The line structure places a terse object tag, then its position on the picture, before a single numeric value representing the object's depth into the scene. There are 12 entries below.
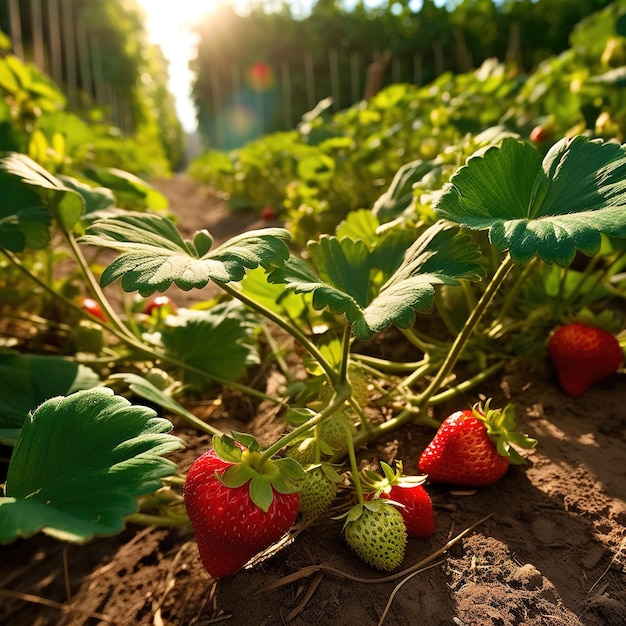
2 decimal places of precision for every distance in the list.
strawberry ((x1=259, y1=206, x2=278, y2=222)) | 0.95
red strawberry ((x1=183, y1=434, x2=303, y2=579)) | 0.17
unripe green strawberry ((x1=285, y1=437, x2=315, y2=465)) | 0.20
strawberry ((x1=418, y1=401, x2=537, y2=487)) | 0.20
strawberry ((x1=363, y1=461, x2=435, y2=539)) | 0.19
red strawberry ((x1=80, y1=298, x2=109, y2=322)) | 0.37
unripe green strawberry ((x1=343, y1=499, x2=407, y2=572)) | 0.17
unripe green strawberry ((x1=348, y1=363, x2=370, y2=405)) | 0.24
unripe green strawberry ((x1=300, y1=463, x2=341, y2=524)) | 0.19
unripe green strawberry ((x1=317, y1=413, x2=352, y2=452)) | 0.21
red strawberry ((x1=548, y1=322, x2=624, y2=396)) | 0.26
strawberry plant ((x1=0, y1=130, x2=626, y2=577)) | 0.16
